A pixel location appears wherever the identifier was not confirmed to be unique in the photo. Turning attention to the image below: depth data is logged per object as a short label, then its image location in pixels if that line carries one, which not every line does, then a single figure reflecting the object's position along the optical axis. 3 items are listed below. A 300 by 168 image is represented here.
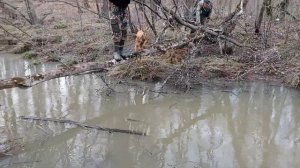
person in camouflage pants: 6.26
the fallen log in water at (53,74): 4.79
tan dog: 6.32
